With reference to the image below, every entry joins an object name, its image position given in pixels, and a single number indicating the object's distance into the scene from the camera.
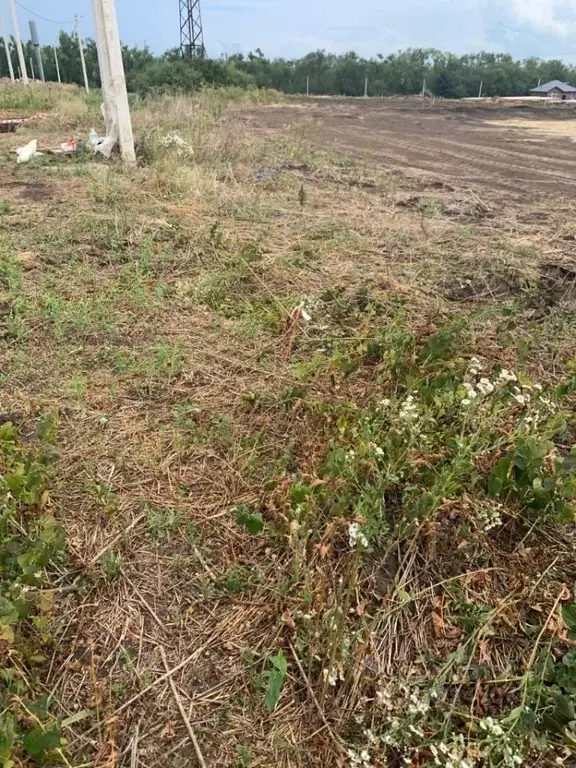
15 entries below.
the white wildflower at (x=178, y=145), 8.11
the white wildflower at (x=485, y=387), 2.21
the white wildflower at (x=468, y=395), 2.19
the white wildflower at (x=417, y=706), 1.54
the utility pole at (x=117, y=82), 7.46
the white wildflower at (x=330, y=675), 1.63
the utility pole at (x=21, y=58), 21.97
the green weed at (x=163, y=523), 2.12
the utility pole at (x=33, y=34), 30.00
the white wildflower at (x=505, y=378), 2.35
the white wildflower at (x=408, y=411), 2.20
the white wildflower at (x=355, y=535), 1.85
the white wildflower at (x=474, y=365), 2.54
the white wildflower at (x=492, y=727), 1.43
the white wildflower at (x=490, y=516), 1.99
